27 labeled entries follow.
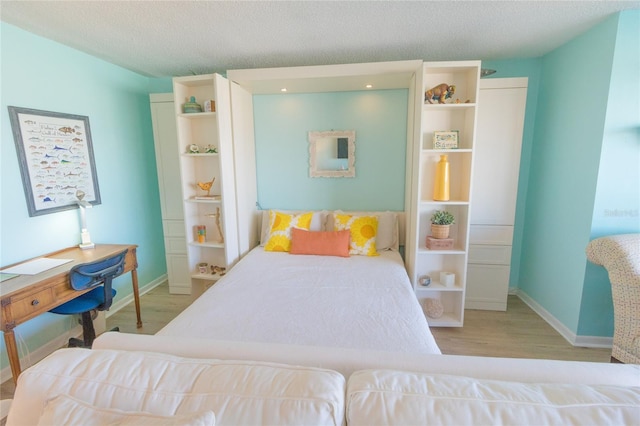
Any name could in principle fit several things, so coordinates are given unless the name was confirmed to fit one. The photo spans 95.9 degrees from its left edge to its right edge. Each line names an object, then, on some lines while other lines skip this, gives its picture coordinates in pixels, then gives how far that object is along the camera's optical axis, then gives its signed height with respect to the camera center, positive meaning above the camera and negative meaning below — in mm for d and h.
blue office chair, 1937 -852
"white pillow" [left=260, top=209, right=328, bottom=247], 2979 -529
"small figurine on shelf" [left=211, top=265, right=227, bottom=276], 2918 -972
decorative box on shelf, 2504 -633
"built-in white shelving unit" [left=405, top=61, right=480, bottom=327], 2350 -122
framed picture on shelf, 2426 +259
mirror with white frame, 3010 +194
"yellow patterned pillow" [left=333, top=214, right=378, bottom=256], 2697 -554
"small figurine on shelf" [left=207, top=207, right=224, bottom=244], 2840 -466
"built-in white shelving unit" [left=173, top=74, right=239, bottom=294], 2576 +10
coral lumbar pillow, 2635 -649
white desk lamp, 2437 -395
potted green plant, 2520 -461
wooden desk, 1615 -712
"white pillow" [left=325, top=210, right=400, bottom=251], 2836 -596
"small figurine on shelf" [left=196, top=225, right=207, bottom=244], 2875 -582
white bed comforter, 1453 -808
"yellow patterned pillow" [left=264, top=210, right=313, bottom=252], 2805 -533
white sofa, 737 -612
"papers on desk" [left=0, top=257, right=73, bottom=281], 1903 -611
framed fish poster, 2088 +141
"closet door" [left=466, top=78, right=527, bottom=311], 2615 -183
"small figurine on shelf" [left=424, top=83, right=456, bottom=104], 2350 +629
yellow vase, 2426 -74
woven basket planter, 2516 -525
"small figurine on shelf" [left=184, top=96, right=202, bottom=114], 2635 +616
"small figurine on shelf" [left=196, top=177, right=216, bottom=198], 2782 -115
